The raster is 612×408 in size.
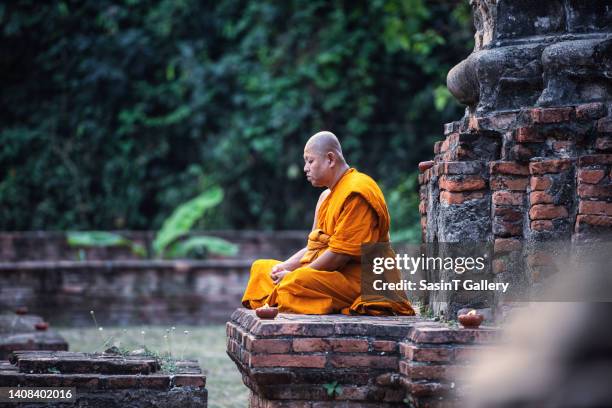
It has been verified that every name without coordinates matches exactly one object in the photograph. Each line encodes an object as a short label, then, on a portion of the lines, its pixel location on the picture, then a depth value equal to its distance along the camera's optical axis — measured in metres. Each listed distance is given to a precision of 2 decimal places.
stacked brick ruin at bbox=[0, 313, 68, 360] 14.84
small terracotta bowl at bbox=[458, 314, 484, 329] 8.25
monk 9.74
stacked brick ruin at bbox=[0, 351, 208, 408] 9.15
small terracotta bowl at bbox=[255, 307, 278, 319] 8.73
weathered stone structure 8.52
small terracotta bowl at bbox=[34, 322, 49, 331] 14.99
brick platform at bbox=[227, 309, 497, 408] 8.53
